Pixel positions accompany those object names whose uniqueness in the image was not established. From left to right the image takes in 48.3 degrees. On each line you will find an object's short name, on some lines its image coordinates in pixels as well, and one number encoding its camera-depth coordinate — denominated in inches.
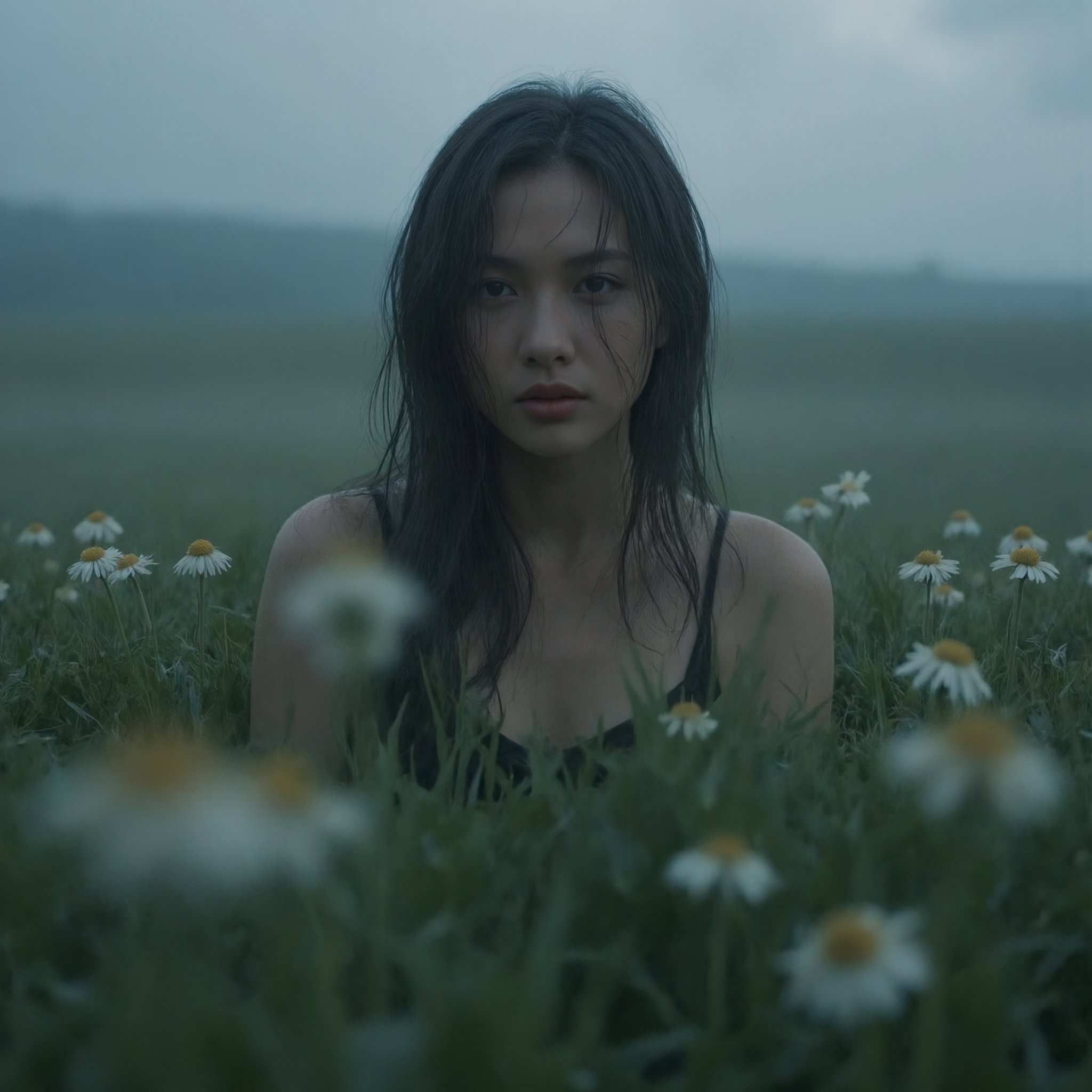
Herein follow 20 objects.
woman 86.0
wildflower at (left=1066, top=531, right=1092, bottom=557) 115.0
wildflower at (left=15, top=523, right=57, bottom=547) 139.1
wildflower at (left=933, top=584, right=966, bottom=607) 99.1
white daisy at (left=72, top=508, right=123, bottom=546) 123.3
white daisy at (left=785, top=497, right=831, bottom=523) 135.7
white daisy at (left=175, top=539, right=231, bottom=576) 104.3
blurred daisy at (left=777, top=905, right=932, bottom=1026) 33.1
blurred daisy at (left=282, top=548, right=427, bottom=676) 34.7
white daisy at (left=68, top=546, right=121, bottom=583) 102.2
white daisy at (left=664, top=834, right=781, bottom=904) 38.7
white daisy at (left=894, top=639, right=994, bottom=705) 52.4
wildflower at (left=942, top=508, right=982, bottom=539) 135.3
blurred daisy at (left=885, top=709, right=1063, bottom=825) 34.1
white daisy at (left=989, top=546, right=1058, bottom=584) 97.2
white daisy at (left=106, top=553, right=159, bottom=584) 98.4
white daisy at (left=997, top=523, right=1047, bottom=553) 111.3
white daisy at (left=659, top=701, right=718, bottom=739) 58.6
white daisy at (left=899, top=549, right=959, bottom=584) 98.6
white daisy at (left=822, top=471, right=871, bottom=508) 134.0
